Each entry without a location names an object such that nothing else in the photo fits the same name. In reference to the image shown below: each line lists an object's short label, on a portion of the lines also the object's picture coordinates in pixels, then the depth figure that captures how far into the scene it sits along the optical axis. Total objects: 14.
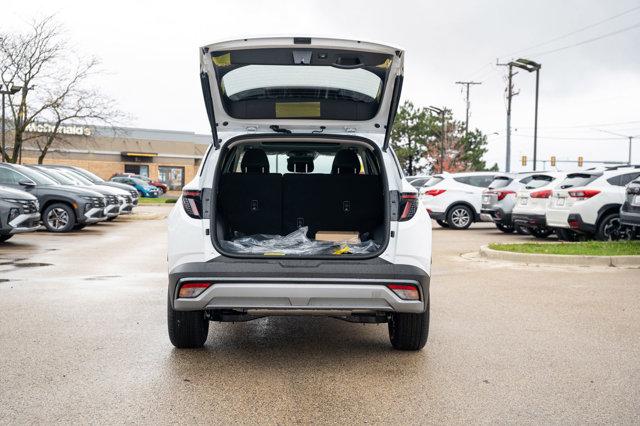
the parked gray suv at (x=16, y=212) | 13.30
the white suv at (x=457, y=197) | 20.45
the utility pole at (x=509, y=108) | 44.12
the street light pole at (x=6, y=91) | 30.59
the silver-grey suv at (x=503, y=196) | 17.91
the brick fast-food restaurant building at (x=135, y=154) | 67.62
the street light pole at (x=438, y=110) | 54.18
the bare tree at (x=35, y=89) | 35.47
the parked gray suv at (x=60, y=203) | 17.52
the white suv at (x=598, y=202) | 13.56
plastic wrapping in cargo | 5.45
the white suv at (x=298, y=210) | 4.93
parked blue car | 52.53
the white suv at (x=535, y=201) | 15.09
